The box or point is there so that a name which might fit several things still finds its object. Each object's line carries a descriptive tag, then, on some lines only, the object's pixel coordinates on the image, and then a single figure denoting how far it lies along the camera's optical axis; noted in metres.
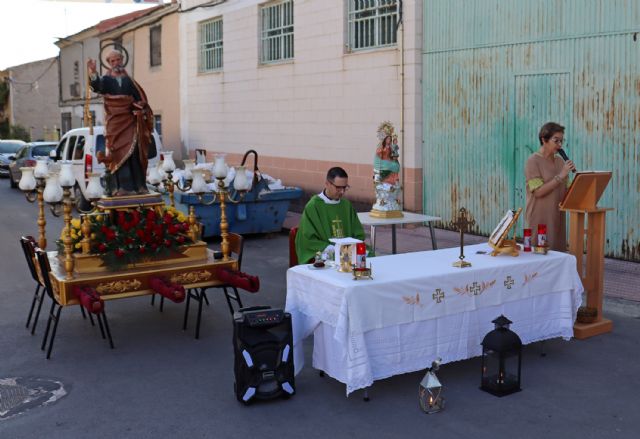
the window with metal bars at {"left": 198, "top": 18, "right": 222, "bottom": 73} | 20.39
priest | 6.86
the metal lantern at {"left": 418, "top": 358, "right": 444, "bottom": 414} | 5.38
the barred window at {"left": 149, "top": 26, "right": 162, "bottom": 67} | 23.45
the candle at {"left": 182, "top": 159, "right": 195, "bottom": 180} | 8.98
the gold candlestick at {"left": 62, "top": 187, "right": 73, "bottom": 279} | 7.02
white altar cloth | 5.52
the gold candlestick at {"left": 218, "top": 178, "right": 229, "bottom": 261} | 7.84
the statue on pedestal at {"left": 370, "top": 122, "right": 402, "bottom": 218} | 9.77
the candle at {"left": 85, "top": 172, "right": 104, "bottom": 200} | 7.48
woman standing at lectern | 7.31
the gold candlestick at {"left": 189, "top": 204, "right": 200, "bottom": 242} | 7.98
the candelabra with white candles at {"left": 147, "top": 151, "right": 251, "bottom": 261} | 7.96
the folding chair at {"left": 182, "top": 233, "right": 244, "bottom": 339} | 7.40
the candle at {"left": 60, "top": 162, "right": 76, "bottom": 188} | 7.16
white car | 15.48
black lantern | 5.71
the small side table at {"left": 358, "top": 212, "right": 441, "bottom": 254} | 9.43
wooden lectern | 7.07
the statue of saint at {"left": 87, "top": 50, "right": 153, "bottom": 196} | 7.89
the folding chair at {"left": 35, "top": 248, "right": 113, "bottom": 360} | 7.00
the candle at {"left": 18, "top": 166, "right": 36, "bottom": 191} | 7.36
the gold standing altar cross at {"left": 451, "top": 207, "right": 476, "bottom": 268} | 6.18
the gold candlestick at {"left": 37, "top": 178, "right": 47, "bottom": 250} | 7.35
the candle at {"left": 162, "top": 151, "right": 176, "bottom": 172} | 9.22
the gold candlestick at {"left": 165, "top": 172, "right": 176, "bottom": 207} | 8.90
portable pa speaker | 5.61
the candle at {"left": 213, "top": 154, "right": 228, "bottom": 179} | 8.28
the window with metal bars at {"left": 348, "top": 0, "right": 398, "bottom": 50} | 13.85
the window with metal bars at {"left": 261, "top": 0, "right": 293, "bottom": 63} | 17.19
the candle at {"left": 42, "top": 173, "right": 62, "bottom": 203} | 7.17
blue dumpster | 12.56
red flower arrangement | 7.29
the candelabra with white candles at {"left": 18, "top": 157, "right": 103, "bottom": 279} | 7.08
